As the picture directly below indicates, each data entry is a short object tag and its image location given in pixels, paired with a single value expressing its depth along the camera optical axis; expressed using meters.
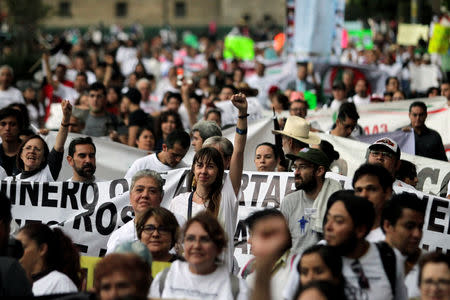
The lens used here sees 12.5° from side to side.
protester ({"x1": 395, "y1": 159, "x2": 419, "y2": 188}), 18.41
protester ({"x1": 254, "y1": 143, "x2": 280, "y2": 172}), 18.47
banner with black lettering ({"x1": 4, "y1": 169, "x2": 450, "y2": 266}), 17.71
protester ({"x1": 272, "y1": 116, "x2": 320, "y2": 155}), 17.94
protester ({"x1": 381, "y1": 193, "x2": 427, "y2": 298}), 12.31
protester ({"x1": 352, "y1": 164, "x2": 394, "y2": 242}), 13.42
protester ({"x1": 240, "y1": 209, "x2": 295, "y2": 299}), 10.26
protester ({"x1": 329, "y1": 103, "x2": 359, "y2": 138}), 21.10
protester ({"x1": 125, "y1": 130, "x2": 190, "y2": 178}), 19.04
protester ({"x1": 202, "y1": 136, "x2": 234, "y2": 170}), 16.35
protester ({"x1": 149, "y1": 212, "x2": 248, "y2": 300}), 11.67
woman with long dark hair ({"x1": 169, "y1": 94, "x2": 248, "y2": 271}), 14.67
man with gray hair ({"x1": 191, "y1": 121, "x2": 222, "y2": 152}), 18.81
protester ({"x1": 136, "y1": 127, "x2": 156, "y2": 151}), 22.25
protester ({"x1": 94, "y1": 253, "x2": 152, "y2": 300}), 10.22
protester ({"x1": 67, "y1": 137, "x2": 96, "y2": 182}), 18.06
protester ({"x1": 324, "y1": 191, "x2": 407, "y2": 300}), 11.22
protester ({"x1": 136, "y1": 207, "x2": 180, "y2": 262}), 13.47
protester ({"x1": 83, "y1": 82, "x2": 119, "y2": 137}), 25.53
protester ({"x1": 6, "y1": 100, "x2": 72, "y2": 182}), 18.37
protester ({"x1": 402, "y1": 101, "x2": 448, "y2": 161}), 21.84
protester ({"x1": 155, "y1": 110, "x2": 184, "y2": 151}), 23.20
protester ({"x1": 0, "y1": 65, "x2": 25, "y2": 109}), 29.54
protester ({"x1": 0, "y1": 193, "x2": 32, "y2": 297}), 10.88
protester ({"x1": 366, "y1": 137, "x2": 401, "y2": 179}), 16.29
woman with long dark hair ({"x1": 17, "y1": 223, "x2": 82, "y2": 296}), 12.07
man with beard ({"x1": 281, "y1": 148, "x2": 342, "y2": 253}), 14.73
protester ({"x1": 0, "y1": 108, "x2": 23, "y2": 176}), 20.08
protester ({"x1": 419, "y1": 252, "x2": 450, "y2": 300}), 10.56
